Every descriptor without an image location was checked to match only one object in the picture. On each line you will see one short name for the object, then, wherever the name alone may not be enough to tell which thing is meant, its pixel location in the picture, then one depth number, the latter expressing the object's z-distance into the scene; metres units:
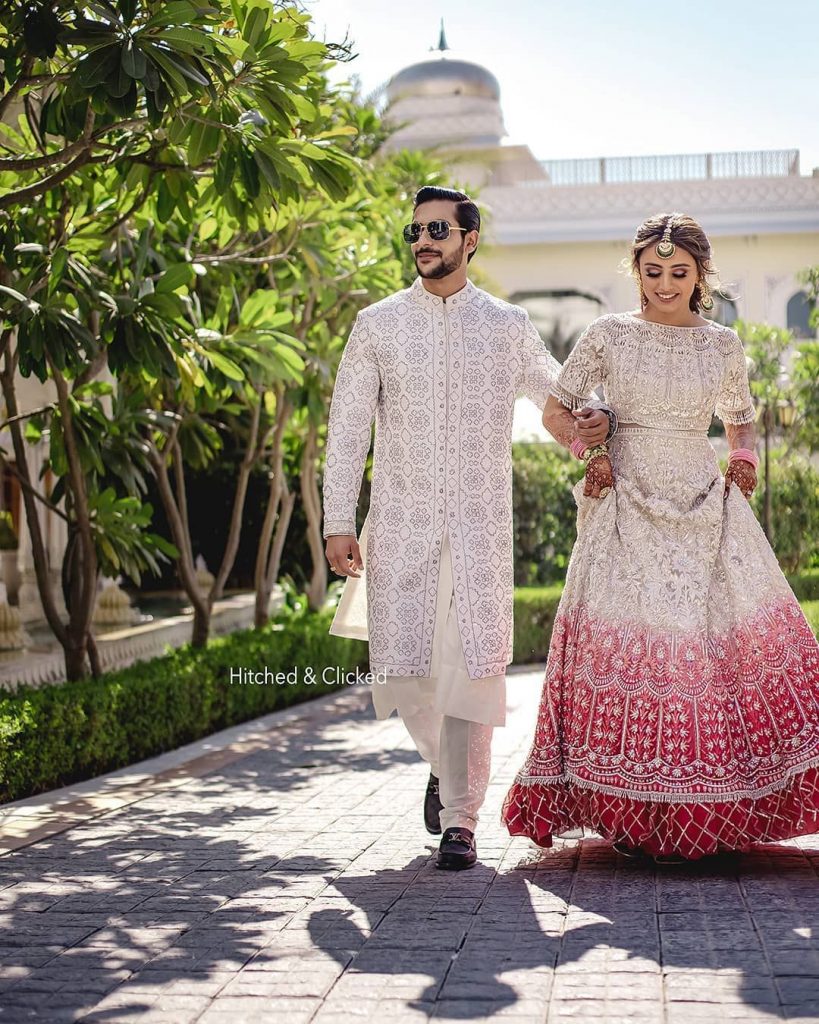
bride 4.42
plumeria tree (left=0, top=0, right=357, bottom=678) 4.91
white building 27.75
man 4.74
